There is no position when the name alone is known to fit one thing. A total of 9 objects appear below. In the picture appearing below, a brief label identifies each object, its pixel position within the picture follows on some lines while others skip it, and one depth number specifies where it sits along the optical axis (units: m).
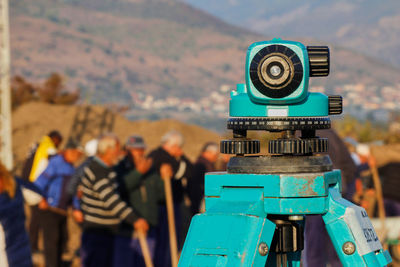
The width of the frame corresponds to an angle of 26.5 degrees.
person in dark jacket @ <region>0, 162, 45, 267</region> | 5.73
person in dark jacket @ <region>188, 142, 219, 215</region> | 11.68
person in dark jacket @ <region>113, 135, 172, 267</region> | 9.71
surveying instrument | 2.89
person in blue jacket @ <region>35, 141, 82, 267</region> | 11.97
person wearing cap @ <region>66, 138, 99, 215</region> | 10.86
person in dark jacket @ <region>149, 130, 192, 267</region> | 10.89
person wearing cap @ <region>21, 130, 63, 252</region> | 12.56
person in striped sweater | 9.02
